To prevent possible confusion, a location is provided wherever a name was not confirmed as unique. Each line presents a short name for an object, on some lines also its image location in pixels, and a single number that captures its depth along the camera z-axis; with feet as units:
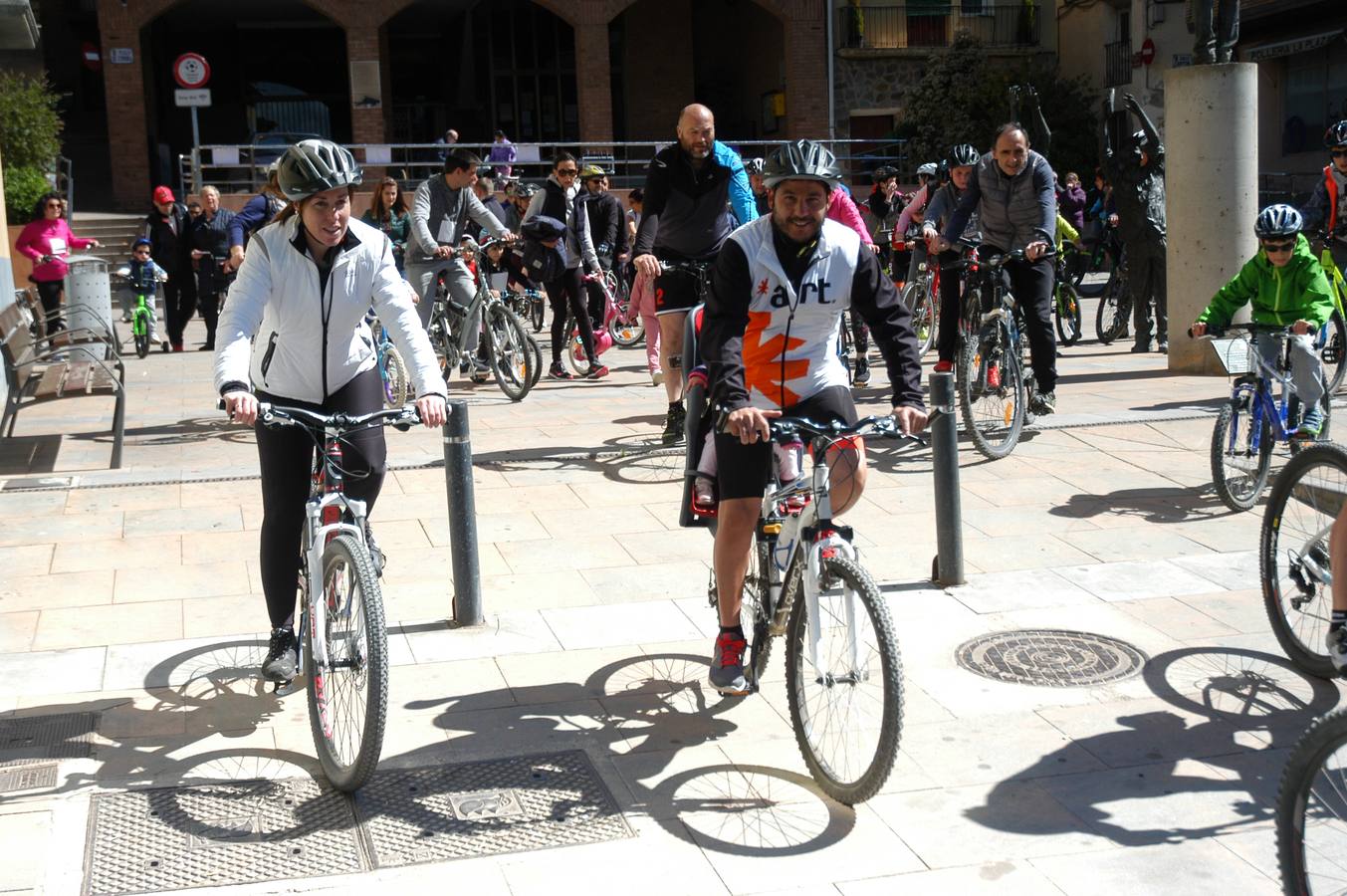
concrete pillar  40.55
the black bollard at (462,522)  20.11
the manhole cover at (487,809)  13.94
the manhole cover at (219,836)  13.34
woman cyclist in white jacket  16.02
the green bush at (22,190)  86.74
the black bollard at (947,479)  21.45
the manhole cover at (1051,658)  18.10
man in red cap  56.95
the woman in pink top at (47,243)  57.16
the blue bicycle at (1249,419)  25.17
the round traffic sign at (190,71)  82.17
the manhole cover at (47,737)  15.99
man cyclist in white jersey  15.43
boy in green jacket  25.13
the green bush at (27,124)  89.71
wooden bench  32.63
